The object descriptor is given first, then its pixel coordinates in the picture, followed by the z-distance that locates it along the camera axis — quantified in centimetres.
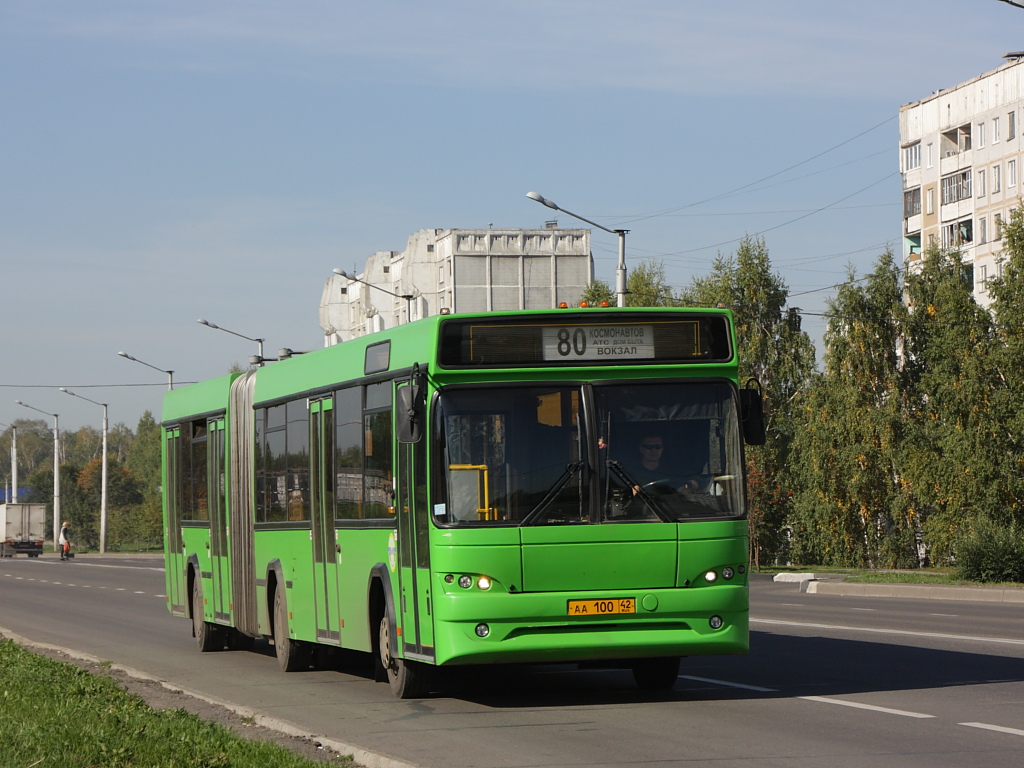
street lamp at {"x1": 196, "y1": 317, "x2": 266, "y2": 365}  6126
